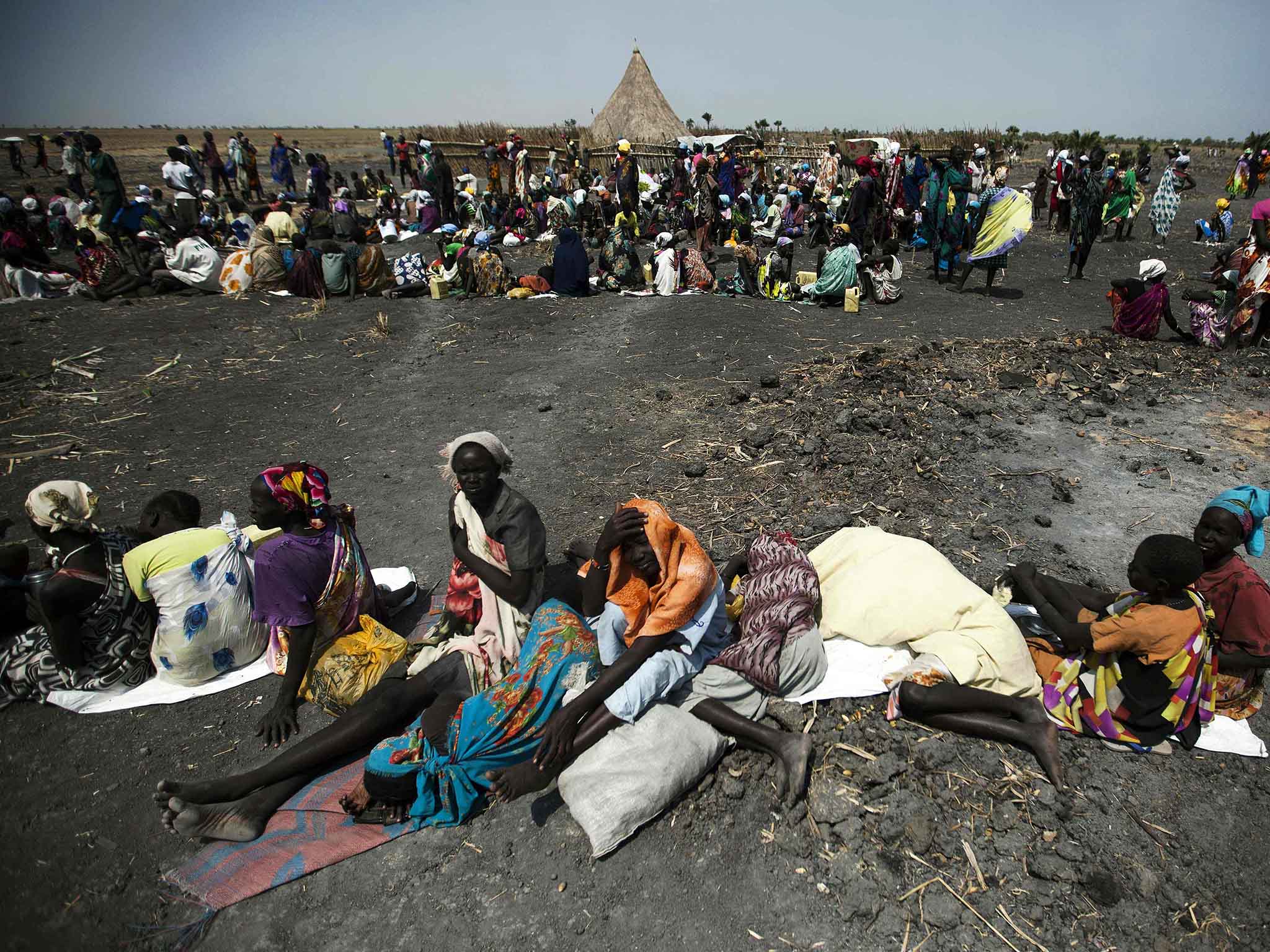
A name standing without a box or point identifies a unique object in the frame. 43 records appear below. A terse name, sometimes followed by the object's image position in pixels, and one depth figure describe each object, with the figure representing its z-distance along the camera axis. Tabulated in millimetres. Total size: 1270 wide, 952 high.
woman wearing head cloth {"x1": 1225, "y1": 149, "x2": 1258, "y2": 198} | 18000
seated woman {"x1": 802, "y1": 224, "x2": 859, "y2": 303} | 9562
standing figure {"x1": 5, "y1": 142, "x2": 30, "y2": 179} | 20922
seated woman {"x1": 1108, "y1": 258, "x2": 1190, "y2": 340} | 7824
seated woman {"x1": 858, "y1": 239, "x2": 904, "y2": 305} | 9859
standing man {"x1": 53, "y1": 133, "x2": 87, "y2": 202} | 16750
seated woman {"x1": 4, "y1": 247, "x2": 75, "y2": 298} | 10055
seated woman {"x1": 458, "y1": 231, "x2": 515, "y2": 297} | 10742
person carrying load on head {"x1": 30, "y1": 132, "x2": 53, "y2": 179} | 21016
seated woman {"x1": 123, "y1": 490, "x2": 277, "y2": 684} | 3180
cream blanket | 2842
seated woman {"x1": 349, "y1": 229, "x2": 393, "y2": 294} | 10664
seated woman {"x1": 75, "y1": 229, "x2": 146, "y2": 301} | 10211
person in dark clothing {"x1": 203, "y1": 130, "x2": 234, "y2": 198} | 18108
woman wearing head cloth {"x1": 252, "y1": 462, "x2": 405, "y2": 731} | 2953
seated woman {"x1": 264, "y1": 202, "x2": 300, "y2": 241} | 11602
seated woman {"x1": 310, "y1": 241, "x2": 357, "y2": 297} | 10477
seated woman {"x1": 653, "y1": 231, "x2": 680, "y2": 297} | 10570
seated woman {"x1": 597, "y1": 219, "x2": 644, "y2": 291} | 11125
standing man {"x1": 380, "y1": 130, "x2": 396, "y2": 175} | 22594
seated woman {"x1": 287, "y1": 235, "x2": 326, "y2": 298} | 10398
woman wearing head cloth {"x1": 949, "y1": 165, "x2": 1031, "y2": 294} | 9516
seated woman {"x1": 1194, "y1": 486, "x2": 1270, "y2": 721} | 2721
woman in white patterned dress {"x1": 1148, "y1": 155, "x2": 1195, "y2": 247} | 12914
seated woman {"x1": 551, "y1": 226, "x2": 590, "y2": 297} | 10641
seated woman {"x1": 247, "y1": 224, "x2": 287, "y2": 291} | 10680
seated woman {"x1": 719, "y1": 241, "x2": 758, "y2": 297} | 10219
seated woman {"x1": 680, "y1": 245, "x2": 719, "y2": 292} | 10789
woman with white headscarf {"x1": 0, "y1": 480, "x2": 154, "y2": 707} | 3016
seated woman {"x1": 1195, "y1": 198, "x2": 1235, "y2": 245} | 13281
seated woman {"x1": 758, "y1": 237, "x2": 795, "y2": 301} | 10211
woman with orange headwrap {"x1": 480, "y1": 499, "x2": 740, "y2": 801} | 2658
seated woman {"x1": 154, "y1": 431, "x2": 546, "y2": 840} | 2734
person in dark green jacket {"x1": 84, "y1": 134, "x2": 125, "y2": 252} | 10922
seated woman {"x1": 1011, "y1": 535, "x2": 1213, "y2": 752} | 2525
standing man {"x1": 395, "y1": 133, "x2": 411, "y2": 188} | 20547
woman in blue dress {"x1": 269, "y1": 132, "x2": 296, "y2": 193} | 18531
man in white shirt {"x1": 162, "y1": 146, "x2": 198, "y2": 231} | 13969
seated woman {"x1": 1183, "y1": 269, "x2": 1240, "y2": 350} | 7637
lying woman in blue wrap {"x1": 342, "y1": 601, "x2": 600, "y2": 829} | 2592
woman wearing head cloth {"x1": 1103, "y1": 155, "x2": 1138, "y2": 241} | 13273
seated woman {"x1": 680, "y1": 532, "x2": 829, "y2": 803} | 2742
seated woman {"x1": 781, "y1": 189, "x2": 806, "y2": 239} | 14102
